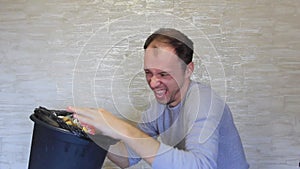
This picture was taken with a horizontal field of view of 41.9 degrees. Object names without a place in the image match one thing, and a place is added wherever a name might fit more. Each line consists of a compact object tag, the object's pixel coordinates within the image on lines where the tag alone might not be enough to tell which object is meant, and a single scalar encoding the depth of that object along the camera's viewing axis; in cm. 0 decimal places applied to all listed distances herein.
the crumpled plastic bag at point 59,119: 124
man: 111
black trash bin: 125
